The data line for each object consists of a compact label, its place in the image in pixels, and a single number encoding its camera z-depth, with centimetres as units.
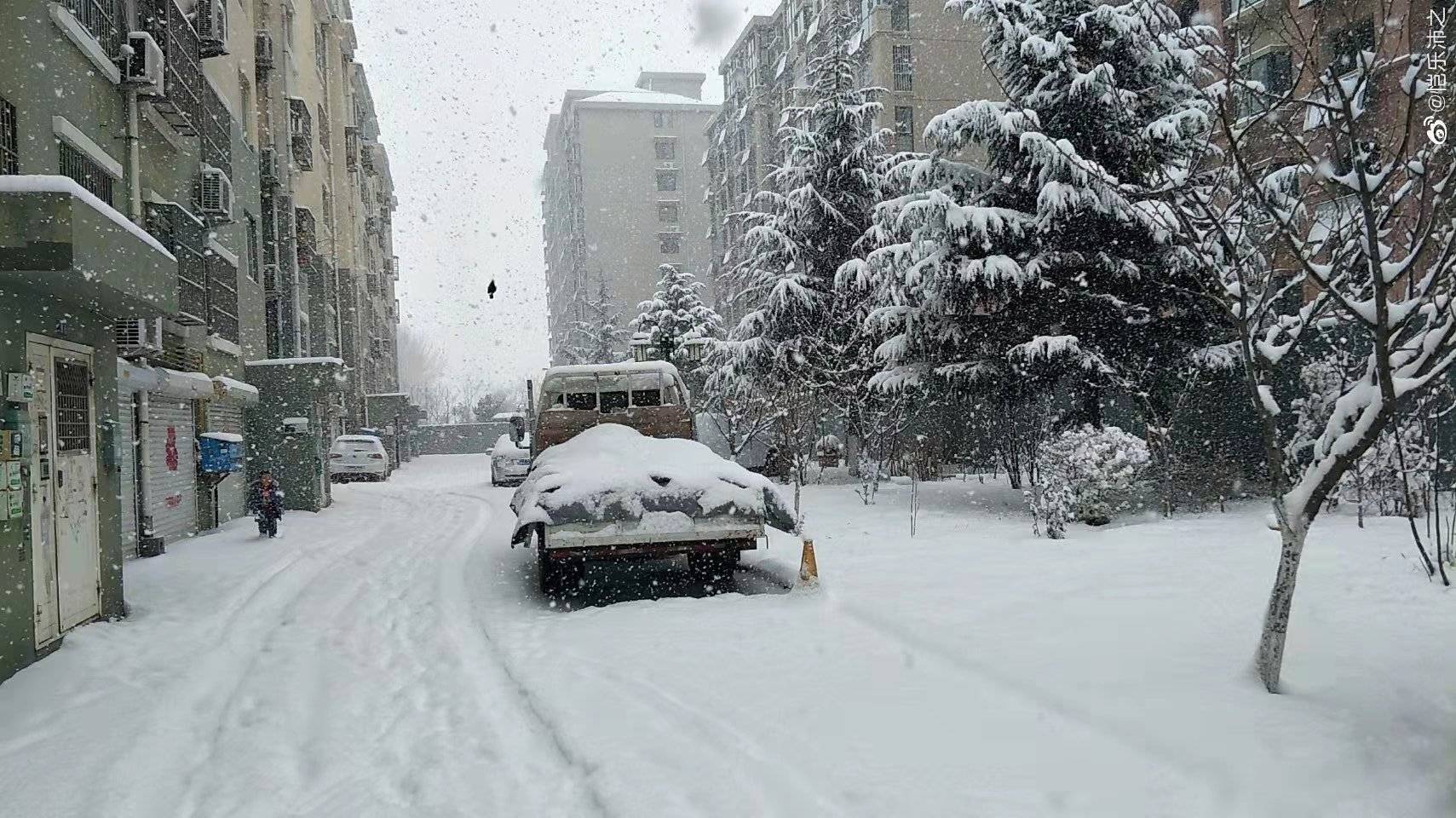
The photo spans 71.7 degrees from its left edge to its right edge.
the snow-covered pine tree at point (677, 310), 3700
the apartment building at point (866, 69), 3928
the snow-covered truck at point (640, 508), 845
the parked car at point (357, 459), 3341
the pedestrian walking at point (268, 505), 1506
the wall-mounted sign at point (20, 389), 662
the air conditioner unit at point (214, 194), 1681
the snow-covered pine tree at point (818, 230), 2362
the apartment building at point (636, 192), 8175
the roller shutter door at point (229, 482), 1814
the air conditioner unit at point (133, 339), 1266
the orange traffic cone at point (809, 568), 856
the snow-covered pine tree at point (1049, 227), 1436
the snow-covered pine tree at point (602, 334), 5294
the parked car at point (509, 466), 2827
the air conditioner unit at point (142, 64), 1261
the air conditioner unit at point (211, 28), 1741
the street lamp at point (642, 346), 2623
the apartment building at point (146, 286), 674
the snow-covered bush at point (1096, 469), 1226
